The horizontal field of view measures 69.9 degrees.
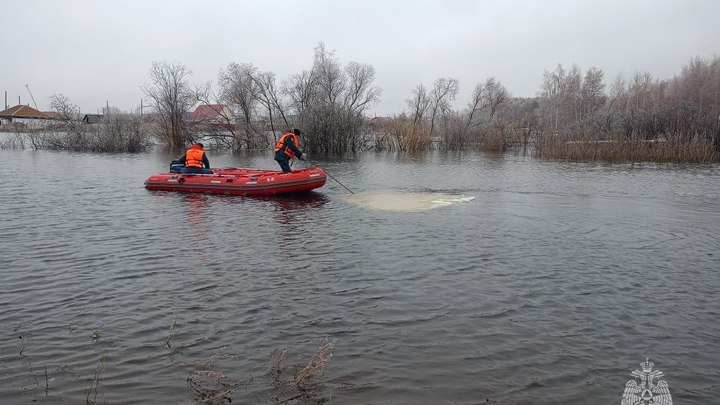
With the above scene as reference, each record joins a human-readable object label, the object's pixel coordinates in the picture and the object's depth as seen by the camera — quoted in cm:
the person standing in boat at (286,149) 1608
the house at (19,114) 6950
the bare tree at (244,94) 4016
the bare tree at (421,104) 5241
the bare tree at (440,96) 5233
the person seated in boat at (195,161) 1625
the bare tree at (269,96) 4047
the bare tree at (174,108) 4184
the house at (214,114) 4047
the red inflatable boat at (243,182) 1519
